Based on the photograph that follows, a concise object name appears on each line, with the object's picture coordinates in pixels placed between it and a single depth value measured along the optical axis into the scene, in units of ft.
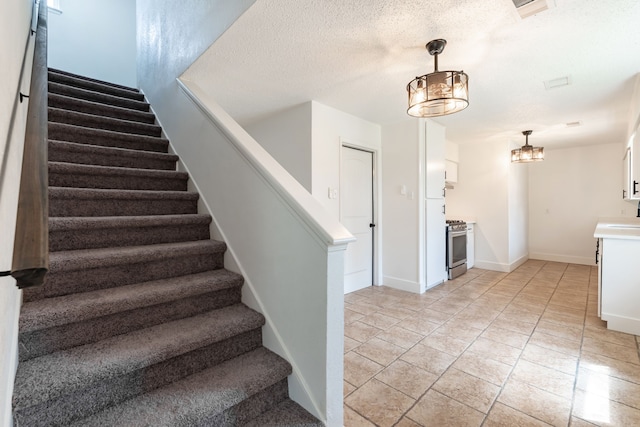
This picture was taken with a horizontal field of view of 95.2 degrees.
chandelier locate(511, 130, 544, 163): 14.26
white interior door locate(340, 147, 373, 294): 12.51
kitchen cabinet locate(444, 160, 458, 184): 17.69
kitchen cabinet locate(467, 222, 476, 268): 17.53
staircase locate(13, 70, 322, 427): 3.77
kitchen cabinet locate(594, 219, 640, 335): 8.92
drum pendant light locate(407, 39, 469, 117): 6.34
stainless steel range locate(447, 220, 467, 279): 15.11
